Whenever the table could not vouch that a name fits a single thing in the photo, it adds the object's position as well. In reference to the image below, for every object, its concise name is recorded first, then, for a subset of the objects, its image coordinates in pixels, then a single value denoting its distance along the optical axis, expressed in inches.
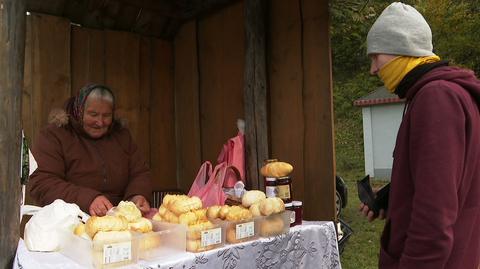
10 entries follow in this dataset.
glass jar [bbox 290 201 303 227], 93.0
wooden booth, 107.6
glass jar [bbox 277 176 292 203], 91.8
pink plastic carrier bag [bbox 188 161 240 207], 98.8
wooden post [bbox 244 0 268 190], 117.5
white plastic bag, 68.9
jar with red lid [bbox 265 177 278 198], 91.1
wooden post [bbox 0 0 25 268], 69.3
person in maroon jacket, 47.4
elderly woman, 101.3
